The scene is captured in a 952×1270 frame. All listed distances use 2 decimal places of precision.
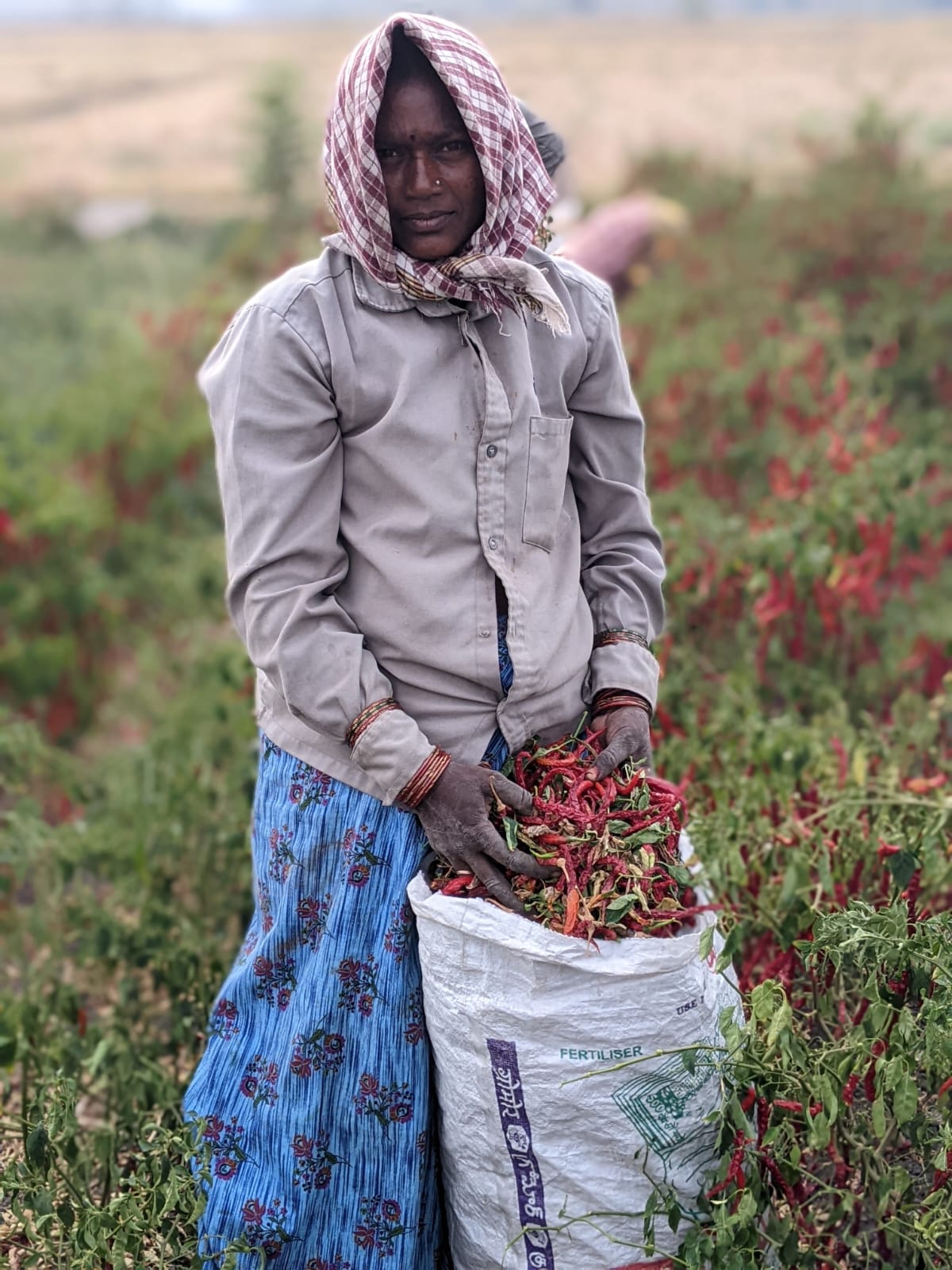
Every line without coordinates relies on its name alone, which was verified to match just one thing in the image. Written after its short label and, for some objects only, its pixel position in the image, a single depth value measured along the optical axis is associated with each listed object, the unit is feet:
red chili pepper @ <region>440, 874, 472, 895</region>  5.96
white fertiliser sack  5.69
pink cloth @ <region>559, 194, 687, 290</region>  25.18
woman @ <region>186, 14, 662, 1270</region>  5.74
